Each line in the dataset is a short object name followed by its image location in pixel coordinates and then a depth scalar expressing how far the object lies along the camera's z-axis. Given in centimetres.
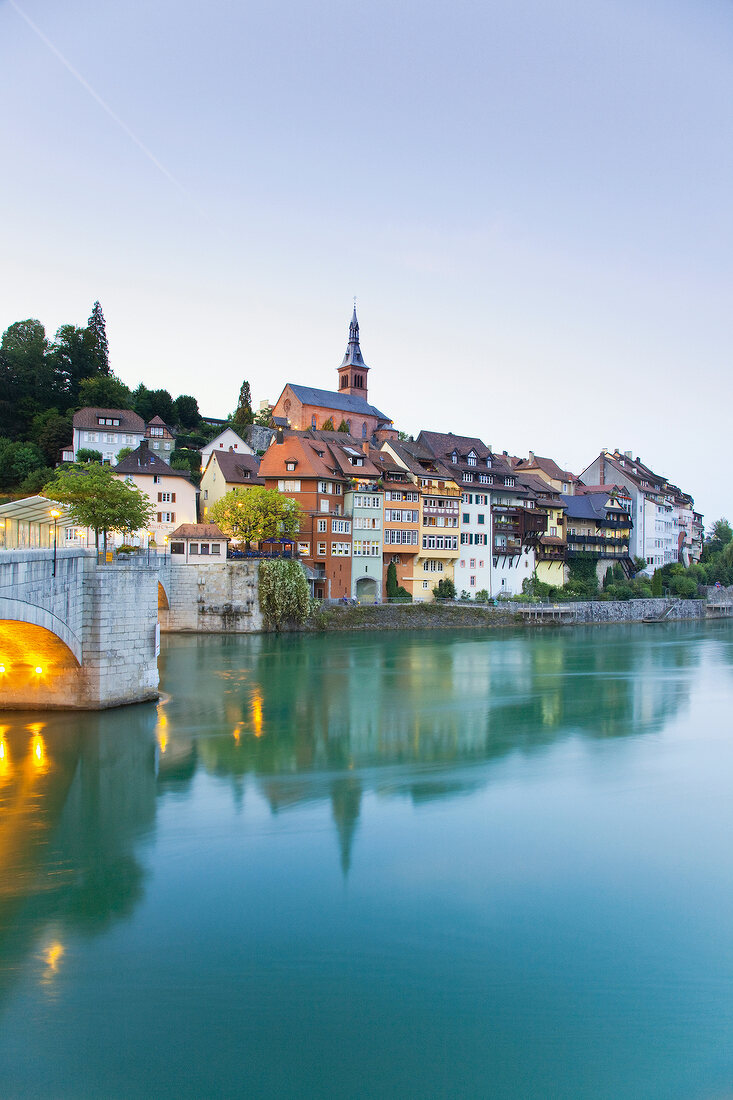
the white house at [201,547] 4894
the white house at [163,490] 5753
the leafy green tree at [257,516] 4925
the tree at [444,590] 5897
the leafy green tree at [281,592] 4797
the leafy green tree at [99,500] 4231
